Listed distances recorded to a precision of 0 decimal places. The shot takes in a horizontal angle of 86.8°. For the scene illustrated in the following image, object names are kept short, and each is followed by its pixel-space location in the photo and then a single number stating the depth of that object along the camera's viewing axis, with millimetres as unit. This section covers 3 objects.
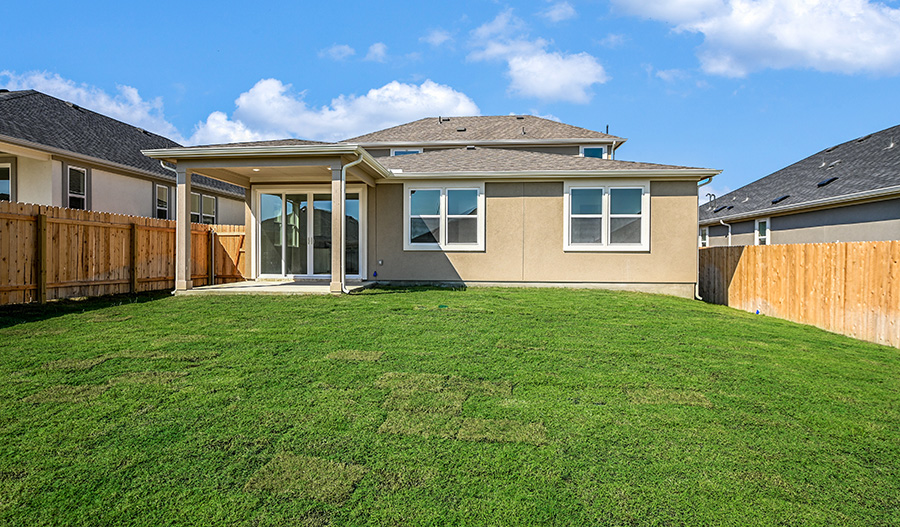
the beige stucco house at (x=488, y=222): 11094
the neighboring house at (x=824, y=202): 11680
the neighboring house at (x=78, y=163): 11508
